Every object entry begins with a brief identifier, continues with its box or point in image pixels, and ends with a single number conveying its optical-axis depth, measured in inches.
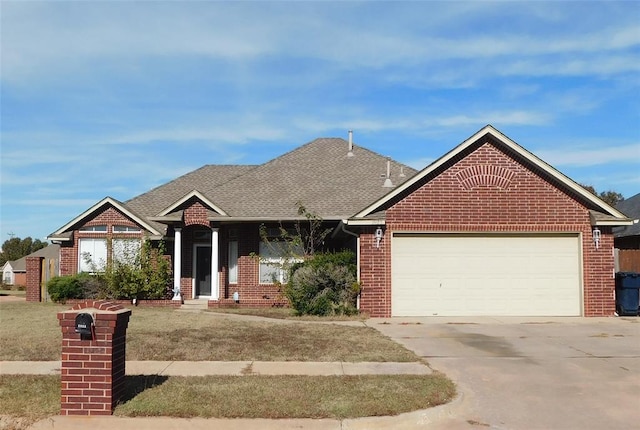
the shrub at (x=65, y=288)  852.6
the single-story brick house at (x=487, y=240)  651.5
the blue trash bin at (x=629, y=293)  651.5
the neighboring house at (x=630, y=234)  1178.0
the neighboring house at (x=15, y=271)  2325.3
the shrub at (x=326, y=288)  649.0
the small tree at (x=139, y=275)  836.6
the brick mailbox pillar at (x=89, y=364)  272.4
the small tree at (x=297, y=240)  789.2
